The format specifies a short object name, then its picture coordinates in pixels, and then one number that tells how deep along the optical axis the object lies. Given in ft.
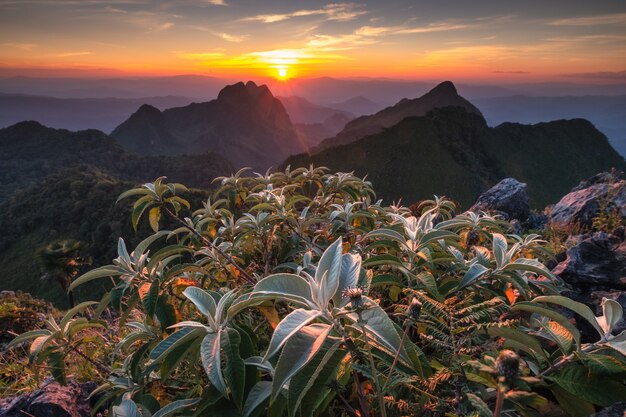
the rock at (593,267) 10.83
